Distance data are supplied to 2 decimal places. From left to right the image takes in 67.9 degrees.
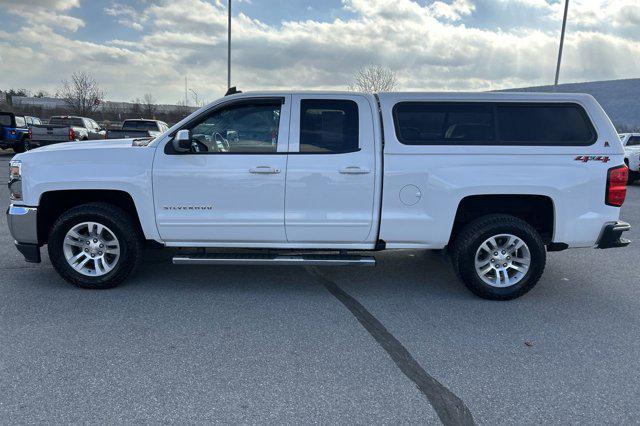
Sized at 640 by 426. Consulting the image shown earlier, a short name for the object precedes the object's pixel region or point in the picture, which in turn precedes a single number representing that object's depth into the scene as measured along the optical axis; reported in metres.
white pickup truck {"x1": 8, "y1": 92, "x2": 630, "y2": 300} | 4.60
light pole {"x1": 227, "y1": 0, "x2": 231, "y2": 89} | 21.96
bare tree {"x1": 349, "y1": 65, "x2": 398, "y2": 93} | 30.92
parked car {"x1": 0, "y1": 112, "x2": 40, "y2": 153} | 20.77
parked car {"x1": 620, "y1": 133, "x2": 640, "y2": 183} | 15.35
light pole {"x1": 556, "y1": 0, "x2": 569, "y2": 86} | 19.44
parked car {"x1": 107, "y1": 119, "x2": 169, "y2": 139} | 14.47
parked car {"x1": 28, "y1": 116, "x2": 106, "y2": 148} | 18.30
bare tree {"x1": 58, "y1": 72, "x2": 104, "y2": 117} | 45.31
